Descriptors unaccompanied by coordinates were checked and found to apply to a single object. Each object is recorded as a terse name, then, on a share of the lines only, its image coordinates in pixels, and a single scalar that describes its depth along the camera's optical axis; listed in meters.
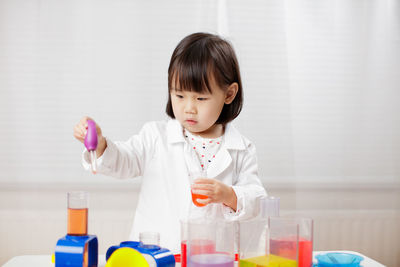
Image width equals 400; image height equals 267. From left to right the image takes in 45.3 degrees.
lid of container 1.13
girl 1.40
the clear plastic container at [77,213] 1.01
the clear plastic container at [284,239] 0.99
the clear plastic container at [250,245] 1.00
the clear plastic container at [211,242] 0.95
